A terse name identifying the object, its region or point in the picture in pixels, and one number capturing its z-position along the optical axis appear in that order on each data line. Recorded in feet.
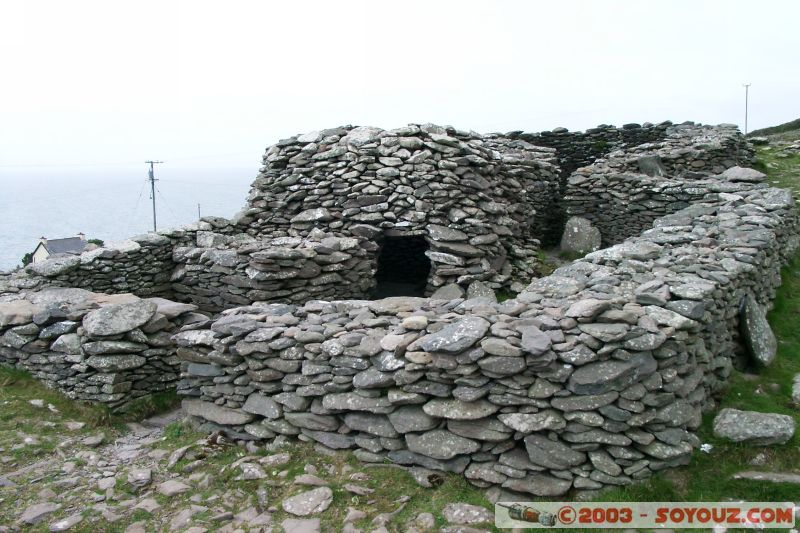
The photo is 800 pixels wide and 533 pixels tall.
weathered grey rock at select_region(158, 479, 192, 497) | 20.57
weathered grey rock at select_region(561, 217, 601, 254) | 46.80
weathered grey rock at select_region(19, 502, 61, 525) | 18.90
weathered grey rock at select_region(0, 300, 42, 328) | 29.14
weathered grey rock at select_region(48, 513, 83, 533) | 18.45
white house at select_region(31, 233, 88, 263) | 125.08
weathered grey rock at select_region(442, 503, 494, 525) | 17.89
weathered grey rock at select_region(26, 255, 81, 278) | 36.17
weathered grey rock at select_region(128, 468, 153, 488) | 21.22
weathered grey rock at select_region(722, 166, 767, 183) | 45.44
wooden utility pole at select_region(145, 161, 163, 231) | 146.10
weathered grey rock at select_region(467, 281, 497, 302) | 35.76
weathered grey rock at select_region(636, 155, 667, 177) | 50.96
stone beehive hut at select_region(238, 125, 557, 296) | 37.55
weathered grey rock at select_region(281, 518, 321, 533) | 17.97
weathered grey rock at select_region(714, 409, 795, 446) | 20.21
